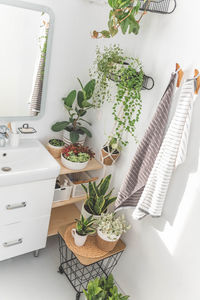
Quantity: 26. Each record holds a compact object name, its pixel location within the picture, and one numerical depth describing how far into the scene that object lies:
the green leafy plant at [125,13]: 1.46
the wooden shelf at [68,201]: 2.14
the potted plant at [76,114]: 2.09
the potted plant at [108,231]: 1.85
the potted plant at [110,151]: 1.92
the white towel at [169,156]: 1.38
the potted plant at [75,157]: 2.02
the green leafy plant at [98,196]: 1.98
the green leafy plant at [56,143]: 2.17
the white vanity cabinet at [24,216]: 1.82
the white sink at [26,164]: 1.73
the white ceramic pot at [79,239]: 1.87
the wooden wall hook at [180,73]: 1.42
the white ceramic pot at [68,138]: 2.21
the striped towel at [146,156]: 1.47
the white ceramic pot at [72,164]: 2.01
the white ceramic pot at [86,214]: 1.97
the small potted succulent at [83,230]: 1.86
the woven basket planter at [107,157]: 1.94
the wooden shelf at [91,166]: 2.03
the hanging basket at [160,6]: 1.48
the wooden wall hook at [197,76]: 1.35
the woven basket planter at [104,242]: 1.86
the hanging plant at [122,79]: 1.62
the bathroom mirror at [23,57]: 1.76
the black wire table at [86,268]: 1.95
